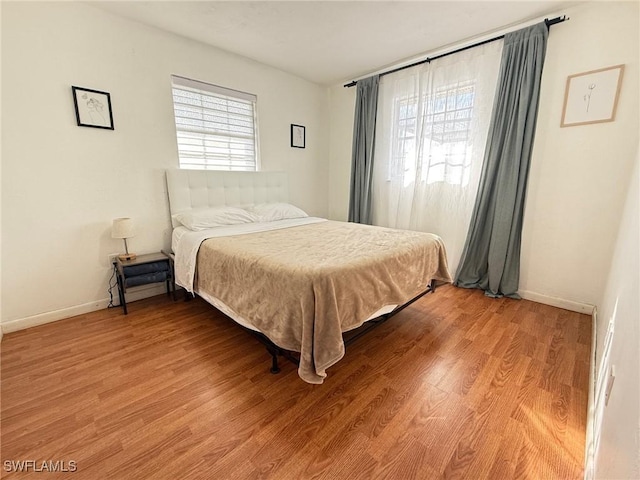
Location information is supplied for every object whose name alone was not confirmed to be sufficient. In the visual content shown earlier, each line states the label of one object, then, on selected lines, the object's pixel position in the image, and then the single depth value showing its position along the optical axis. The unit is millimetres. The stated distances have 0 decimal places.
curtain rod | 2364
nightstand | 2441
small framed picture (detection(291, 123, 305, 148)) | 3990
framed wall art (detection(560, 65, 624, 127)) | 2242
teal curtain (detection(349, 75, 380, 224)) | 3758
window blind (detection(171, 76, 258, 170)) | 2994
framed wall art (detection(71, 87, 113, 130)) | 2320
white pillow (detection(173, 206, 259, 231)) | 2723
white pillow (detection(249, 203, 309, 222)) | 3299
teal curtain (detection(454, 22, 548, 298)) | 2549
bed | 1463
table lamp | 2469
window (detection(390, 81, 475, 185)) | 3018
